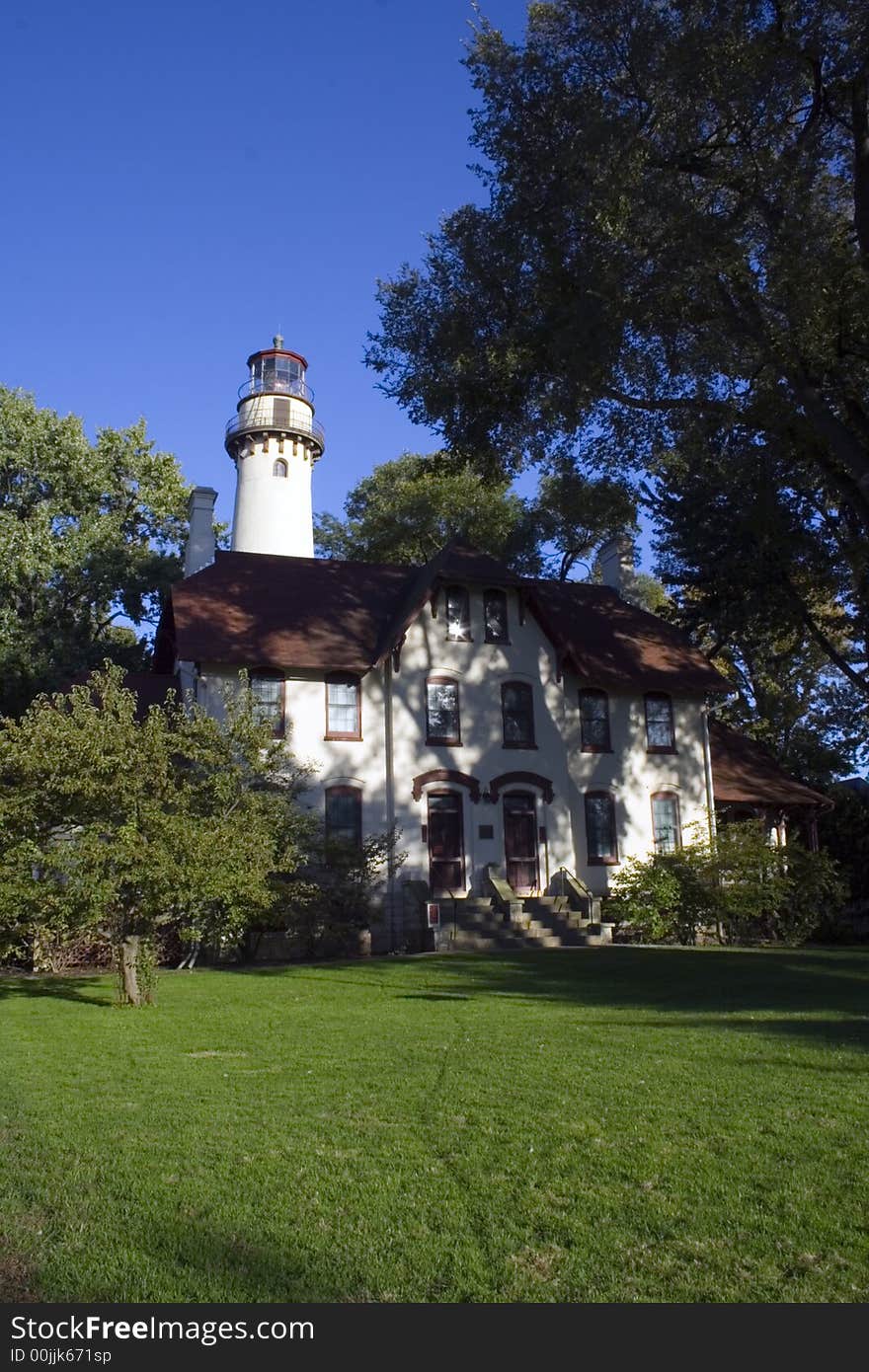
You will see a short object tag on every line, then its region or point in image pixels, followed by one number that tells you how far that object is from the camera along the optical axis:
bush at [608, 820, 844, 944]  24.89
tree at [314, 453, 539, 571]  41.78
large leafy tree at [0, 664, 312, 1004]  14.58
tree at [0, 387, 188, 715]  33.91
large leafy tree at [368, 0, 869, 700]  17.05
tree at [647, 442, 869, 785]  26.20
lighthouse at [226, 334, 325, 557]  36.25
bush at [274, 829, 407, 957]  23.36
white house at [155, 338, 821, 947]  26.23
